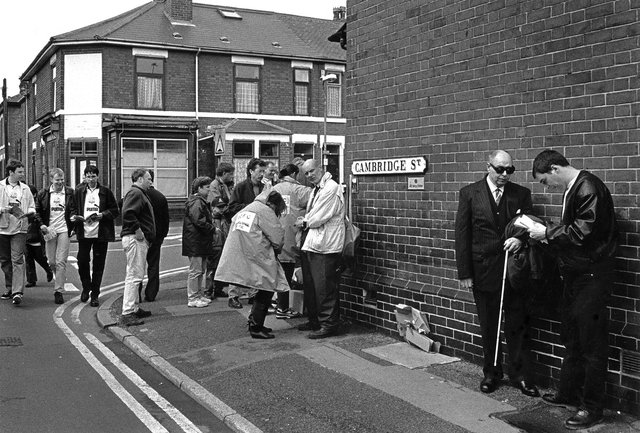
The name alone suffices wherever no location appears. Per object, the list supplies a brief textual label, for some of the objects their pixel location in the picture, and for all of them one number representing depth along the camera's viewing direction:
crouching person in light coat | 7.61
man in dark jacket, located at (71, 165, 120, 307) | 10.16
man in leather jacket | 4.79
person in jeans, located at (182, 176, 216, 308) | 9.77
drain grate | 7.96
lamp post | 22.72
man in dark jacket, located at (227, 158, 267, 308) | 10.09
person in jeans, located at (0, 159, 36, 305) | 10.35
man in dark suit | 5.68
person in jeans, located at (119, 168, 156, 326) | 8.87
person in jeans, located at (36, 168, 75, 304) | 10.61
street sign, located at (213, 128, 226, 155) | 13.63
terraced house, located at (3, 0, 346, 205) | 29.16
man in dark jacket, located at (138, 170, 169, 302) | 10.48
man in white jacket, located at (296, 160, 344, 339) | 7.64
